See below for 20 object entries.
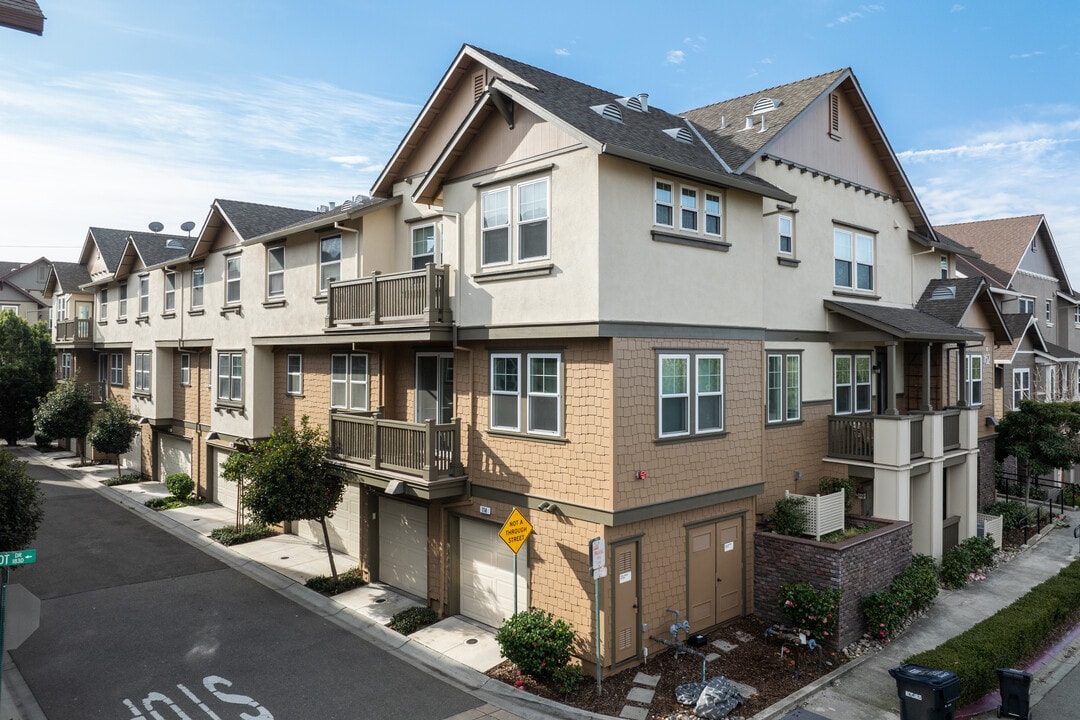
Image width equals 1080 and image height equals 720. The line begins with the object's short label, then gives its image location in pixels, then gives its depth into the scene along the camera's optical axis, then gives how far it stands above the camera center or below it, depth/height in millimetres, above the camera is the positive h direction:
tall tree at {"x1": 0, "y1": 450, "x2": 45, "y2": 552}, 12500 -2663
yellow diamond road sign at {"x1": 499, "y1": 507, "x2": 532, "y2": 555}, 12039 -2942
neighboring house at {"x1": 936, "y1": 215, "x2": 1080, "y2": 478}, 26641 +3055
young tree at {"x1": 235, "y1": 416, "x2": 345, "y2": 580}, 16141 -2778
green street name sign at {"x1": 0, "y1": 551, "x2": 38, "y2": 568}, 8875 -2544
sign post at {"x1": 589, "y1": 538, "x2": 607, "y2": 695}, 11289 -3219
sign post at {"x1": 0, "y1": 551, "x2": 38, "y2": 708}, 8898 -2582
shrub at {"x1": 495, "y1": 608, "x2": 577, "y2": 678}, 11617 -4771
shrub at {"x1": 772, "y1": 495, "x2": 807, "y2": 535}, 15180 -3438
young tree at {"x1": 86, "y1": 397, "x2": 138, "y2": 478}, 28859 -2829
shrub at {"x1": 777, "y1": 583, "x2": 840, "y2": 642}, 13312 -4823
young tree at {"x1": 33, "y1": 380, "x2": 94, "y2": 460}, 31188 -2234
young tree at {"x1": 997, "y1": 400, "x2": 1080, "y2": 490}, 22250 -2385
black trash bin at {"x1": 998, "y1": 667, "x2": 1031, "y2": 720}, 11023 -5355
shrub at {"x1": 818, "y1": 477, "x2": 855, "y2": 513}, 17312 -3125
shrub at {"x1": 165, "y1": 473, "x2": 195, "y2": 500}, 26075 -4616
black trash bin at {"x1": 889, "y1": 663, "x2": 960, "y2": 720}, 10406 -5055
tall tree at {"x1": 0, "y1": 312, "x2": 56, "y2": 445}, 37688 -385
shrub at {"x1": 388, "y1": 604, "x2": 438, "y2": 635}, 14391 -5474
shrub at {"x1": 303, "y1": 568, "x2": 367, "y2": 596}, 16797 -5468
